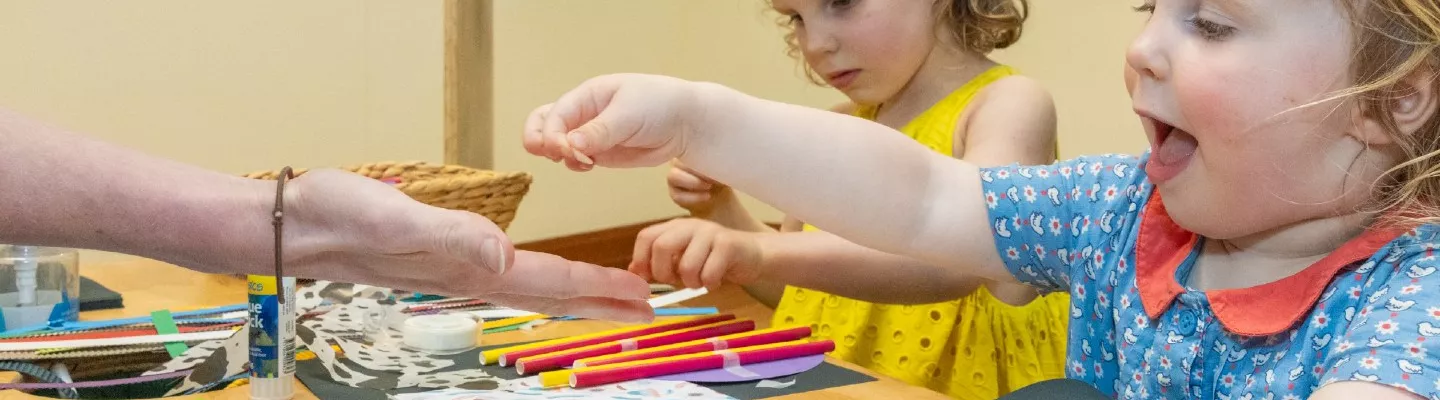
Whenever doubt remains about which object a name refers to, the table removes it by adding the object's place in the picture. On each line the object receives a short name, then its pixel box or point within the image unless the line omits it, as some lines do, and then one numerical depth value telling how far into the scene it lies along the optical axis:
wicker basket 1.19
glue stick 0.79
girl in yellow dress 1.20
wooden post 1.78
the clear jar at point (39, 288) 1.03
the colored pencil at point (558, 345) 0.87
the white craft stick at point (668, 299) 1.03
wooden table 1.00
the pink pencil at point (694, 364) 0.80
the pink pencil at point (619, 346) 0.84
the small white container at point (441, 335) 0.91
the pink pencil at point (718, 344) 0.84
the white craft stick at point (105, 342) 0.91
